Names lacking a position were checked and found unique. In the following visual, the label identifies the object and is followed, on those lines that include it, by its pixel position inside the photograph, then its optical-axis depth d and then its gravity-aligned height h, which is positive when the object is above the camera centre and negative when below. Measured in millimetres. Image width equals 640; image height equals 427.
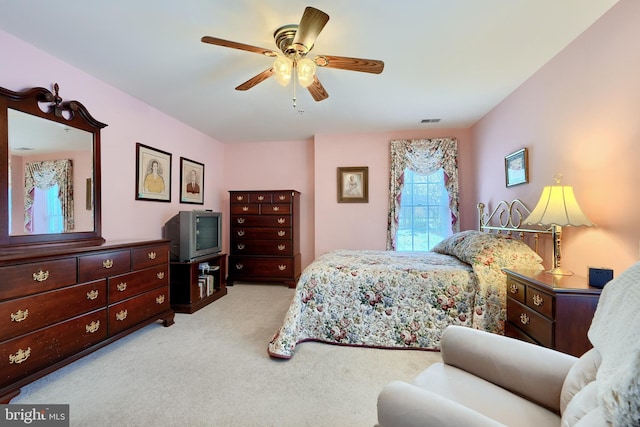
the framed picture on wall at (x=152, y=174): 3219 +539
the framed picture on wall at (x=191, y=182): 3988 +534
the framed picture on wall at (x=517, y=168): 2707 +481
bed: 2275 -759
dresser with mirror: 1723 -284
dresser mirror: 2004 +390
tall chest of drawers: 4426 -355
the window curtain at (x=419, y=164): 4203 +791
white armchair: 615 -594
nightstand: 1559 -591
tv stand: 3295 -900
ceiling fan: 1741 +1097
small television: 3346 -239
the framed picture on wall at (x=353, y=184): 4496 +504
